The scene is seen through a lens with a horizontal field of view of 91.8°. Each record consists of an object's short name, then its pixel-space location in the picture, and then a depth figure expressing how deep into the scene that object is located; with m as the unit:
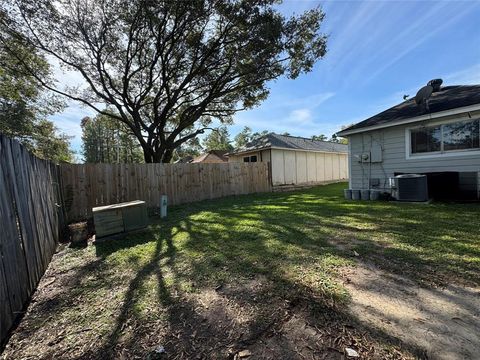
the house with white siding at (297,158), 14.41
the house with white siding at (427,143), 6.20
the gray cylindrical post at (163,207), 6.75
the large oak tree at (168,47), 8.96
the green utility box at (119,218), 4.58
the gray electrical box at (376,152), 7.85
